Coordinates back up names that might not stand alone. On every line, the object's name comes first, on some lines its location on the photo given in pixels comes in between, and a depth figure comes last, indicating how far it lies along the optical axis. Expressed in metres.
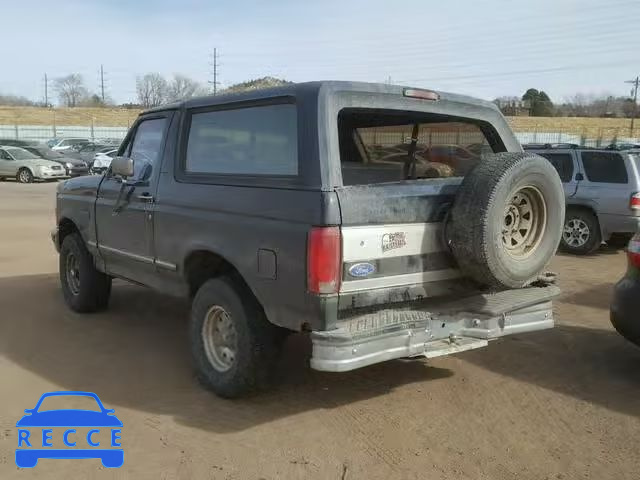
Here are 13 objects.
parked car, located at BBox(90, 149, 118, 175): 27.72
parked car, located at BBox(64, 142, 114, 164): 31.25
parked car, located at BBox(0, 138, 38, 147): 33.69
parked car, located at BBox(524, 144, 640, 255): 9.81
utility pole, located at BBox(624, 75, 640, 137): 75.89
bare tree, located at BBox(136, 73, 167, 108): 80.25
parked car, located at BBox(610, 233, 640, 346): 4.62
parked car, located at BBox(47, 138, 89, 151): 36.21
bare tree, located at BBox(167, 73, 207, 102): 73.25
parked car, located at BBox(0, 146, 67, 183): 25.94
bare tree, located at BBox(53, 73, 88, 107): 96.69
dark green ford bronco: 3.60
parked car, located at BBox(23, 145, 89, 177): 27.47
